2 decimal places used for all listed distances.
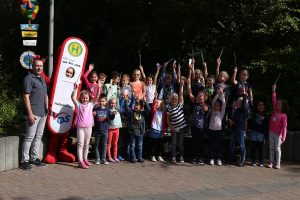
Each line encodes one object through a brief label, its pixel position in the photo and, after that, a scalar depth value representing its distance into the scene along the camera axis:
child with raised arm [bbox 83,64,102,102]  9.16
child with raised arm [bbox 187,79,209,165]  9.16
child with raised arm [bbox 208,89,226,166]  9.16
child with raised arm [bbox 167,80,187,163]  9.19
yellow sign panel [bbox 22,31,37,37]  9.61
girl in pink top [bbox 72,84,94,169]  8.42
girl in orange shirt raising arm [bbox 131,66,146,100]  9.45
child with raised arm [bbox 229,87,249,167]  9.18
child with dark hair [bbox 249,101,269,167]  9.37
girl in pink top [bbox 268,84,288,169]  9.19
